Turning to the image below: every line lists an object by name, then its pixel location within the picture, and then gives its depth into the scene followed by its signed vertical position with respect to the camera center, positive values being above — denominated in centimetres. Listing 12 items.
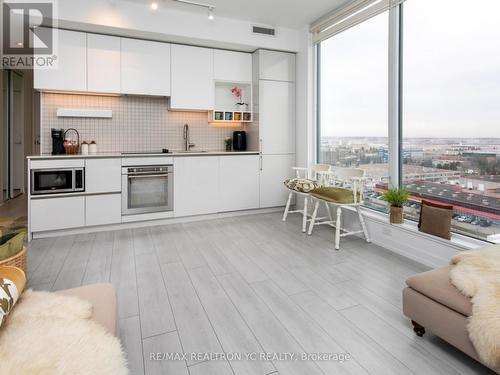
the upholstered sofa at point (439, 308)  151 -69
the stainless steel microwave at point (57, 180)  356 -7
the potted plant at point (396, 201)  314 -27
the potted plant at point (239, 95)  501 +127
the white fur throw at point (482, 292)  131 -55
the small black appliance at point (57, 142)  400 +41
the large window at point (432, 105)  256 +68
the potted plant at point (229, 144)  509 +49
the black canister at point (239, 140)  503 +54
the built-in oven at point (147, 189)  401 -19
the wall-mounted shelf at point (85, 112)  403 +80
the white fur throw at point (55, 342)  93 -55
